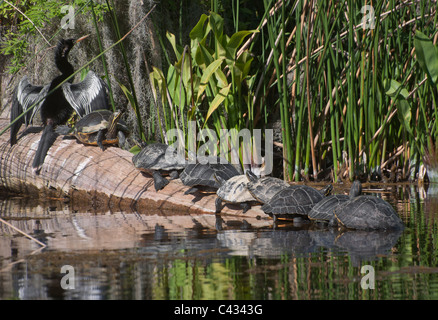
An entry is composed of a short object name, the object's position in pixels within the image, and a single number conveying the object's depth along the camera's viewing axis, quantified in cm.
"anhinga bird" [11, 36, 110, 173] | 1241
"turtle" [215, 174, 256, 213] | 952
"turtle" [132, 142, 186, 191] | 1072
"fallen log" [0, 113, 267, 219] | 1062
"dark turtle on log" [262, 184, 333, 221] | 884
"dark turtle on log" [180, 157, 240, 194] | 1004
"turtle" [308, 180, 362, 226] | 848
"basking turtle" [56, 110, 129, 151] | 1172
